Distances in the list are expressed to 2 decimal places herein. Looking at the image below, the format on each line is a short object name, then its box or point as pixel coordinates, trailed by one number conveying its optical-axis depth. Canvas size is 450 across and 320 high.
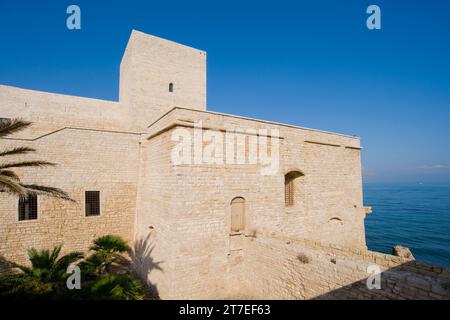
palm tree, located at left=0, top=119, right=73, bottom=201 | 6.02
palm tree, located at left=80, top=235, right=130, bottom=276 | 8.22
